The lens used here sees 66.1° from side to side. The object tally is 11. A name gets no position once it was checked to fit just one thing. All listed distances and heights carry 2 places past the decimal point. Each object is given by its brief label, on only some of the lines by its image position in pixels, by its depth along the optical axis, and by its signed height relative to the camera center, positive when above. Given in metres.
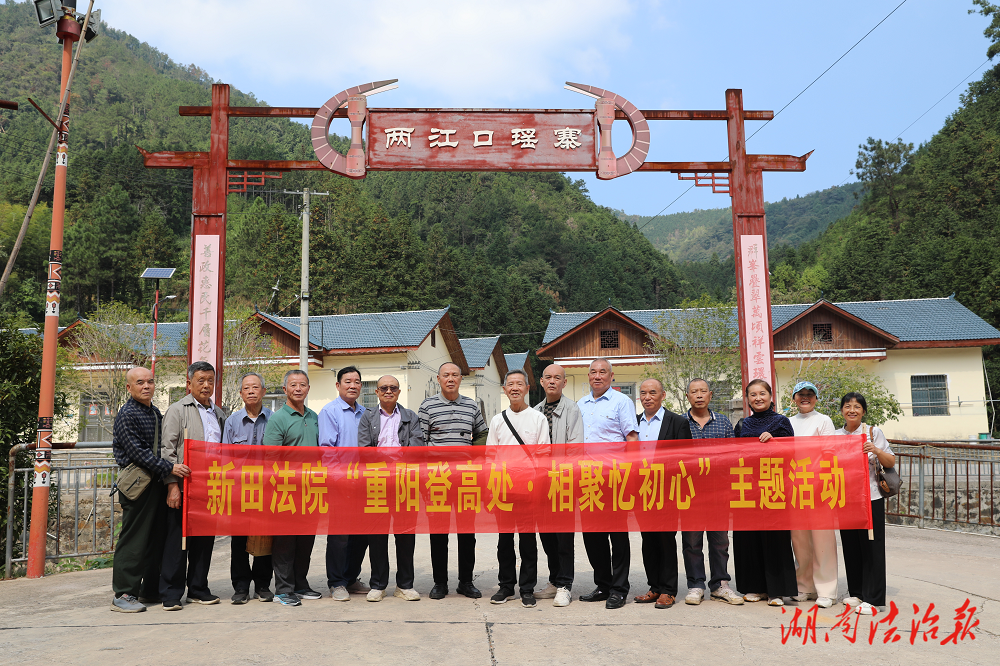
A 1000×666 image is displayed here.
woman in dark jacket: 5.29 -1.01
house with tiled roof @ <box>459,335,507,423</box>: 35.08 +1.93
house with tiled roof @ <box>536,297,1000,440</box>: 25.31 +1.91
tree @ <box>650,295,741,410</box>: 23.12 +1.73
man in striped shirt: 5.48 -0.12
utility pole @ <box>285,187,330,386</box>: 20.94 +2.77
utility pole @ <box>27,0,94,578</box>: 6.59 +0.64
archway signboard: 8.45 +2.90
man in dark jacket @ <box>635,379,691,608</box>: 5.26 -0.92
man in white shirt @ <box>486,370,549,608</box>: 5.36 -0.18
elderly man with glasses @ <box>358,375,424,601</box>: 5.41 -0.19
